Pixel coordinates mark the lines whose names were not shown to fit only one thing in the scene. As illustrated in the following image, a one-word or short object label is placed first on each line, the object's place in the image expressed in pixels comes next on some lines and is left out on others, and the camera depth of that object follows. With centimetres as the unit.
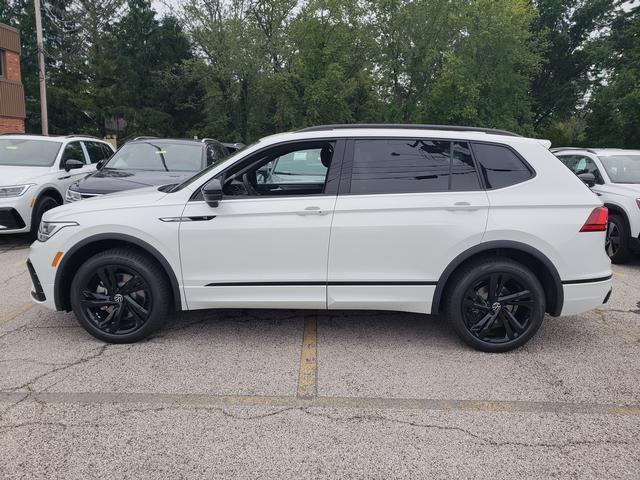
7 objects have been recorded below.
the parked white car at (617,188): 704
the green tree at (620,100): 2459
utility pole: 1983
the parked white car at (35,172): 743
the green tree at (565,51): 3331
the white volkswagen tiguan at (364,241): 378
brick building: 2317
